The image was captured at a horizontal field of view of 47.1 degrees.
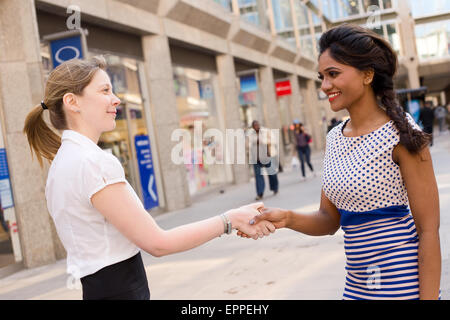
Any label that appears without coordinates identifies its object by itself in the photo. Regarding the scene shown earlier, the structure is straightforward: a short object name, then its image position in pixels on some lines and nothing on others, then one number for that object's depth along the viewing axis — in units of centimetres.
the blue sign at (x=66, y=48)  884
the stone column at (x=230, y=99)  1783
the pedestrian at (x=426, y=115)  2119
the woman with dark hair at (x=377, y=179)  188
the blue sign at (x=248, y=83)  2048
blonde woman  175
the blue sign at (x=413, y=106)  2832
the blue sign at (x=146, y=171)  1252
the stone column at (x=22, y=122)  797
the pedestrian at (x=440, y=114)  3041
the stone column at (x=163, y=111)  1296
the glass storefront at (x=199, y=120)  1533
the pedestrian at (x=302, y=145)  1545
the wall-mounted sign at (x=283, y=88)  2428
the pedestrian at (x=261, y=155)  1243
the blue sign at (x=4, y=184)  796
